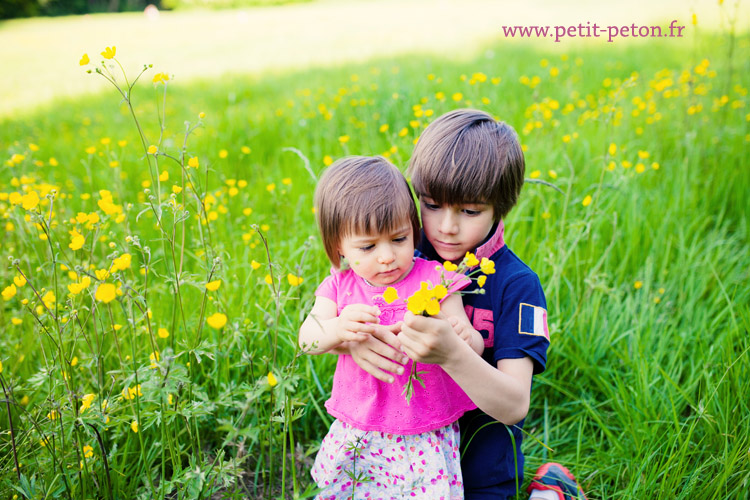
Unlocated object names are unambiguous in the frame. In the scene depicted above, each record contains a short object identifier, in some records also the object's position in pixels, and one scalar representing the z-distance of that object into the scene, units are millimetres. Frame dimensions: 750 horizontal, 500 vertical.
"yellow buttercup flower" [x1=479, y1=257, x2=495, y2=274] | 1139
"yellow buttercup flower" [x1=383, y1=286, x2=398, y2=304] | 1164
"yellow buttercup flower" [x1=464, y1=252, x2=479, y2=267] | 1123
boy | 1441
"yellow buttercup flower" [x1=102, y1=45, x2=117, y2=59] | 1312
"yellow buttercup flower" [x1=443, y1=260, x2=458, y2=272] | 1096
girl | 1443
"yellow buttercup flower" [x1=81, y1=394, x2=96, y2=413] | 1353
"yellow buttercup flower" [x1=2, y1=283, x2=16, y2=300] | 1336
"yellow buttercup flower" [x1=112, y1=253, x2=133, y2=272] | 1173
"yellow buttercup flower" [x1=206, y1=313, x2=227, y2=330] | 996
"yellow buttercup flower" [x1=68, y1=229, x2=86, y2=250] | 1254
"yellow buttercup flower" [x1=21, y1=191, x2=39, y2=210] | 1260
